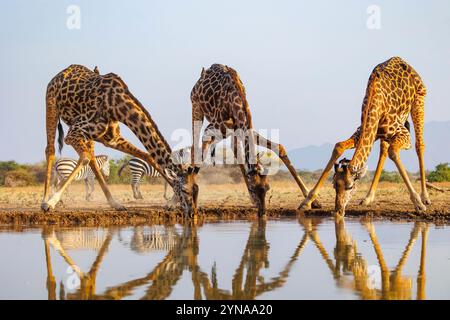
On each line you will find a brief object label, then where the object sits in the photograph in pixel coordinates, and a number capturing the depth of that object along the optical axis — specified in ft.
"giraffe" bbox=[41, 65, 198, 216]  39.17
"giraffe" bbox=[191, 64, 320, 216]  39.09
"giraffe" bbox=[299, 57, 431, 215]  38.74
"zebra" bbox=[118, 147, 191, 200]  62.49
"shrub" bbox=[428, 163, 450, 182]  93.80
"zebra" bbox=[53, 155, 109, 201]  59.98
